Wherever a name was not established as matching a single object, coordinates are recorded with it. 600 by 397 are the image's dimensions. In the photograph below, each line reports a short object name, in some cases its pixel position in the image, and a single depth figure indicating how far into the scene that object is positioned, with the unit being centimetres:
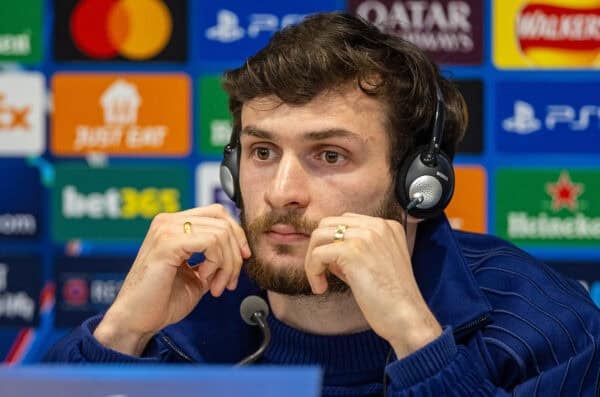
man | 225
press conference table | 199
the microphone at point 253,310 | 234
